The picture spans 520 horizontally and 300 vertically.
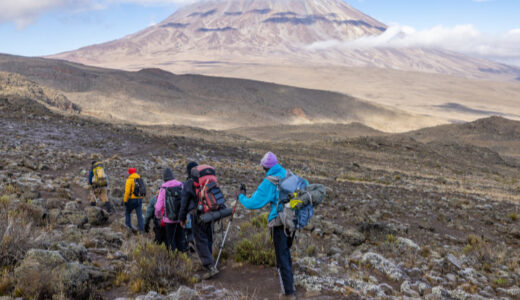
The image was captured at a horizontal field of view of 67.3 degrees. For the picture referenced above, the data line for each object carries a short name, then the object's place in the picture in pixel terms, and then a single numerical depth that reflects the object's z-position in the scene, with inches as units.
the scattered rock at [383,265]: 194.1
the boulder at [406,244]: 243.3
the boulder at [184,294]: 141.7
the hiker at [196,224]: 177.8
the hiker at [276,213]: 158.6
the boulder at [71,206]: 270.3
